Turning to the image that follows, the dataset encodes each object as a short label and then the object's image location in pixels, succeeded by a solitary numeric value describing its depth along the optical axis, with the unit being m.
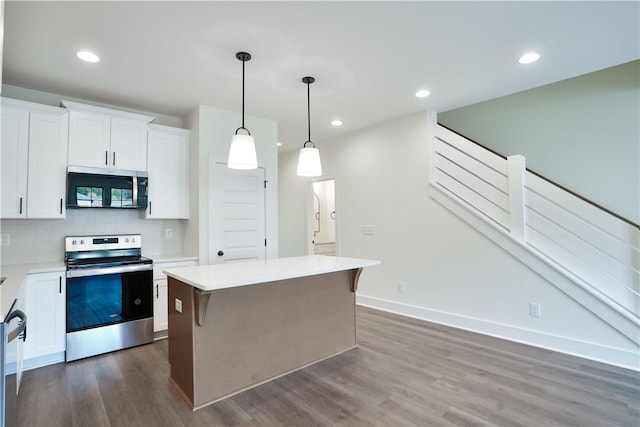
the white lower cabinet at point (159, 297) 3.57
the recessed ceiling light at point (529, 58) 2.83
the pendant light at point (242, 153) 2.59
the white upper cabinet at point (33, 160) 3.01
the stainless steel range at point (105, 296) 3.10
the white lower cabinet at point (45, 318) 2.87
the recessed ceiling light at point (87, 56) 2.69
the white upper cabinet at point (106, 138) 3.35
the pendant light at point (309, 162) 2.98
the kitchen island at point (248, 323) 2.32
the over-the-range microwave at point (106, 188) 3.31
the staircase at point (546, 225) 3.07
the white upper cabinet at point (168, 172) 3.85
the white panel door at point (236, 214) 3.96
